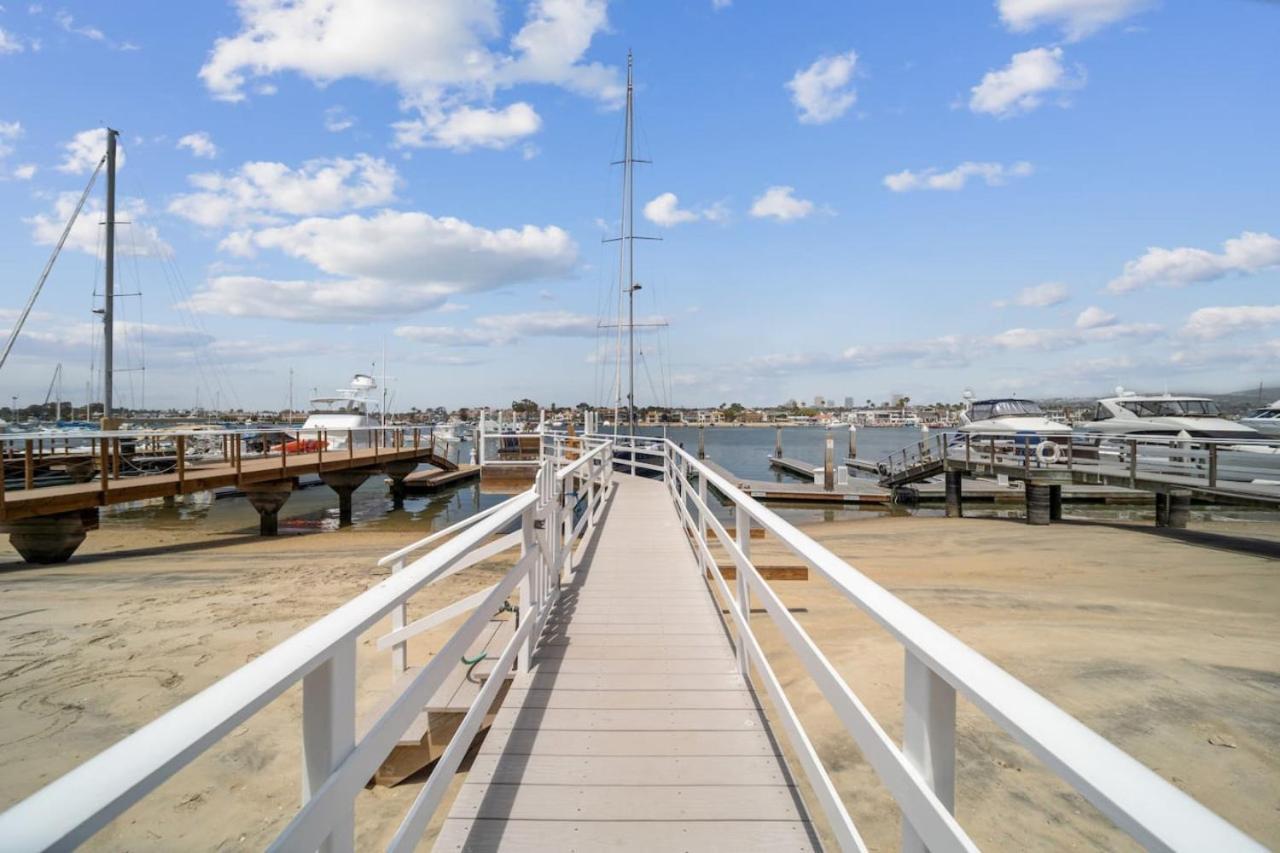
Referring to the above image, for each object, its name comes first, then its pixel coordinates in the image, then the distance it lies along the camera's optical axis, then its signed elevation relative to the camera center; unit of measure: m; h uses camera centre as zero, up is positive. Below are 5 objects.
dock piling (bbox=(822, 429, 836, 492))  25.50 -2.10
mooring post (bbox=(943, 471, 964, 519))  19.72 -2.34
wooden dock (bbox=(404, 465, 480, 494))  27.09 -2.57
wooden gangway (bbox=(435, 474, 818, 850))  2.58 -1.64
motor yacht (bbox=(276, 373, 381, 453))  27.84 +0.16
